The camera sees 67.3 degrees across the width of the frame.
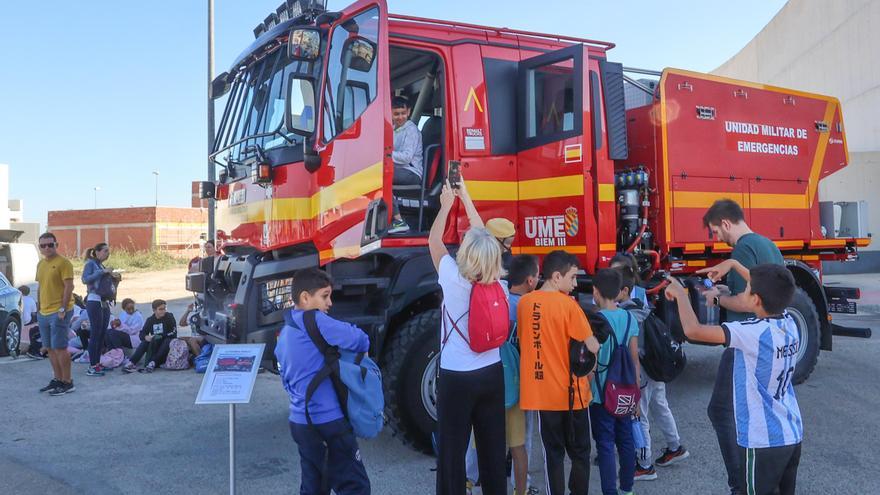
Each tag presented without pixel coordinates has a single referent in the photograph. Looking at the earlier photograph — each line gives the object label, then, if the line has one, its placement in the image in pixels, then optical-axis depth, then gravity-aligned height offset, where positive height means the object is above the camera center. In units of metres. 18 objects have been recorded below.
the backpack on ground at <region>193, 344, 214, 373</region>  8.37 -1.36
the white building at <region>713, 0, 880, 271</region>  22.33 +7.14
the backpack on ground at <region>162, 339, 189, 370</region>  8.88 -1.39
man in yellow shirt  7.29 -0.57
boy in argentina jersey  2.81 -0.60
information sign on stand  3.64 -0.70
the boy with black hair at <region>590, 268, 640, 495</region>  3.82 -0.82
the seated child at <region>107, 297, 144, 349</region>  9.36 -1.07
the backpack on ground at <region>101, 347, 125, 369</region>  8.88 -1.40
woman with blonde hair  3.30 -0.67
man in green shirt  3.30 -0.20
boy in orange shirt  3.55 -0.71
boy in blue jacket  3.14 -0.76
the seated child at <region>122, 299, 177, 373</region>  8.91 -1.13
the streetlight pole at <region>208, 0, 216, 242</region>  7.14 +1.72
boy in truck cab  5.01 +0.78
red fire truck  4.65 +0.69
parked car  9.97 -1.00
